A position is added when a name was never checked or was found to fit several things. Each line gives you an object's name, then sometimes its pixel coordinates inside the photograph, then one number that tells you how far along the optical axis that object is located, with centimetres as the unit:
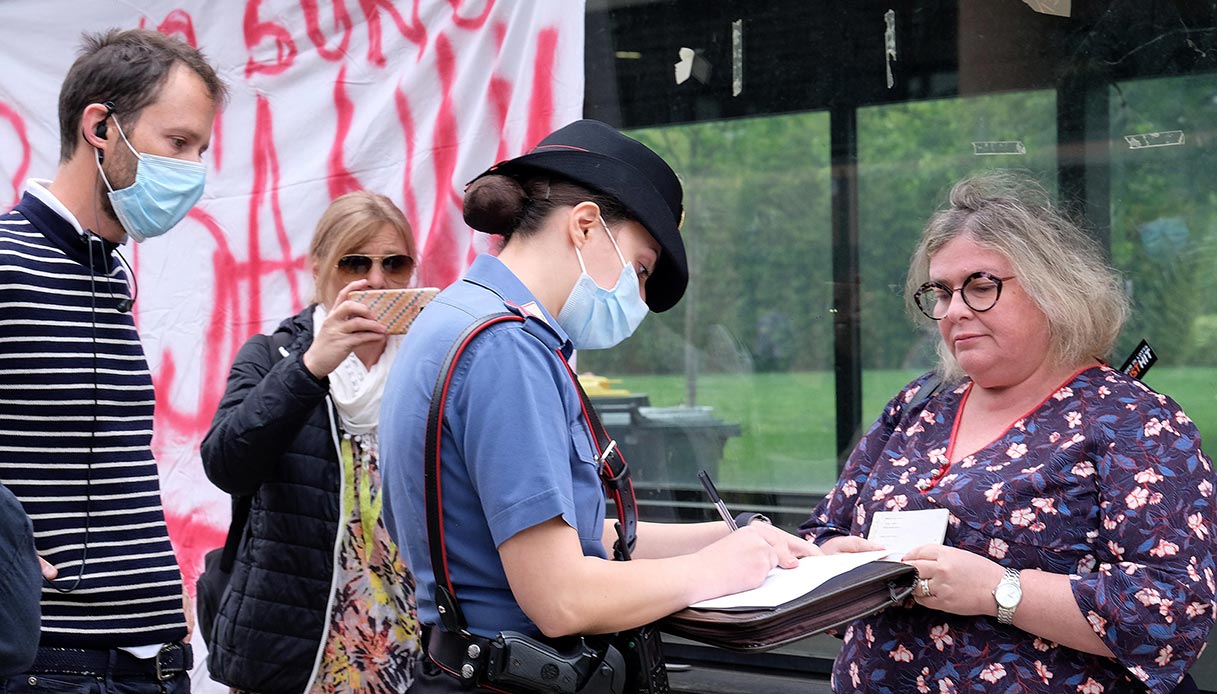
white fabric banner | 350
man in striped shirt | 211
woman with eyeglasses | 200
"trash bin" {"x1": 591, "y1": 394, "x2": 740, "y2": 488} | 419
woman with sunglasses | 272
